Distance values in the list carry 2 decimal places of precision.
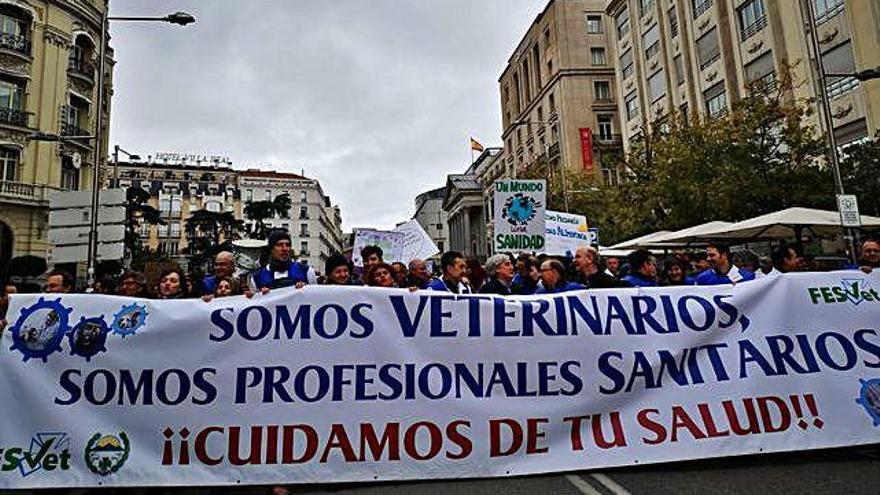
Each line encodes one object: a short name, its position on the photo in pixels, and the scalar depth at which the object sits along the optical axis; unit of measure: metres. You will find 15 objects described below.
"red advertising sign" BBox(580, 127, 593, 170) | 43.53
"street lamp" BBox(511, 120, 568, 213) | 30.04
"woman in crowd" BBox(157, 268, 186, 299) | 5.38
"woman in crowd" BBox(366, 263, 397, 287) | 5.73
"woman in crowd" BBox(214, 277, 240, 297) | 5.53
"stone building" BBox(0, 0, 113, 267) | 30.34
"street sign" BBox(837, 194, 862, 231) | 10.91
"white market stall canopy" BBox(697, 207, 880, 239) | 12.20
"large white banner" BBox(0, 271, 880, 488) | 4.26
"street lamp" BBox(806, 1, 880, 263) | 12.58
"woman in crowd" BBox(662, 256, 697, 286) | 6.19
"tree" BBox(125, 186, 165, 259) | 42.91
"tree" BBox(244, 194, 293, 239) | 73.62
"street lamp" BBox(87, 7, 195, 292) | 11.24
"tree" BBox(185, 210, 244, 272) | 68.25
